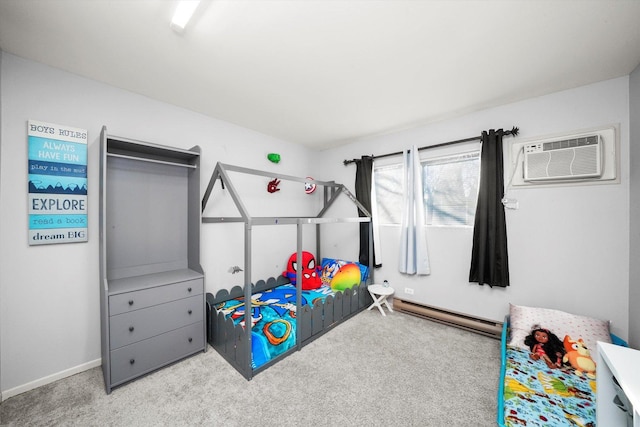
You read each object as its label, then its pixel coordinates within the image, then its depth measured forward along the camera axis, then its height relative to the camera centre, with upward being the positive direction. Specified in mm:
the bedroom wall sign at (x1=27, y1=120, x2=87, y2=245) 1761 +255
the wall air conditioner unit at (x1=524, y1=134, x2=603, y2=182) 1987 +470
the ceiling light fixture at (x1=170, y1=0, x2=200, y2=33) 1251 +1129
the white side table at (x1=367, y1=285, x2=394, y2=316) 3002 -1040
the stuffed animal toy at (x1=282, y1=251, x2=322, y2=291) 3076 -824
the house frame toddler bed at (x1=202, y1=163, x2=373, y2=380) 1932 -1027
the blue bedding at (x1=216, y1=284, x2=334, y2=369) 2000 -1033
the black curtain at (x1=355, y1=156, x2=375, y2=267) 3391 +237
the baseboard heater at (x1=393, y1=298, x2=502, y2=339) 2472 -1229
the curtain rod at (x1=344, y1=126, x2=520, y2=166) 2330 +811
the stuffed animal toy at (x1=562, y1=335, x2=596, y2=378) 1722 -1123
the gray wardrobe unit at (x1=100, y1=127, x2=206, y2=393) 1791 -425
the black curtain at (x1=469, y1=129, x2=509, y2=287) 2393 -77
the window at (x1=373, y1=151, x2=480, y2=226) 2672 +286
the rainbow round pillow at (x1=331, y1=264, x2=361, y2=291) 3029 -857
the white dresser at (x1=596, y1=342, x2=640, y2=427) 958 -770
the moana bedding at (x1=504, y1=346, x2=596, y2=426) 1350 -1198
